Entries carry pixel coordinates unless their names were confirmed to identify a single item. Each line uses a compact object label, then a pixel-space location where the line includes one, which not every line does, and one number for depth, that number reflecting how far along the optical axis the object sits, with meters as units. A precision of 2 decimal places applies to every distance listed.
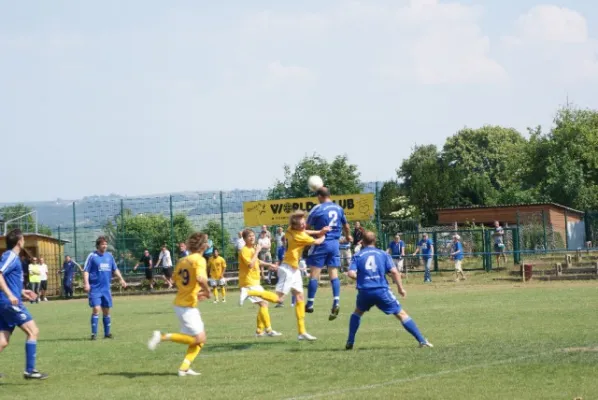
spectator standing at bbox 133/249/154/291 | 43.31
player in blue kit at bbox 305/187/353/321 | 17.16
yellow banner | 42.59
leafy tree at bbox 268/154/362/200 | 55.97
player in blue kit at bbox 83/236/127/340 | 19.80
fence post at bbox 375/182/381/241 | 42.03
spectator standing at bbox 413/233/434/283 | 38.62
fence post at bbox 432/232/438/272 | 40.36
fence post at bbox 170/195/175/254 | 45.81
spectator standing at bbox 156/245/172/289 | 42.69
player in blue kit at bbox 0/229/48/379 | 13.17
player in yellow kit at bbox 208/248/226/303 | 30.55
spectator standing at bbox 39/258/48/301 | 43.88
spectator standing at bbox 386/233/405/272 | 39.59
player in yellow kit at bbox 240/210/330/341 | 16.09
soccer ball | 17.48
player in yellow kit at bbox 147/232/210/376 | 12.80
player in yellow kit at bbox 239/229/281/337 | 19.08
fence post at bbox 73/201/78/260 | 48.94
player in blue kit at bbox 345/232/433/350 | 14.27
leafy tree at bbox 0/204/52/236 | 58.42
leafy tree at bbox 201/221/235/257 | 48.97
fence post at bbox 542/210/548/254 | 43.44
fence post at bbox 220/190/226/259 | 45.98
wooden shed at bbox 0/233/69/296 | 47.38
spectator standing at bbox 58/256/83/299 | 44.52
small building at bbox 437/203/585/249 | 46.28
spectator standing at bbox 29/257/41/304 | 43.38
